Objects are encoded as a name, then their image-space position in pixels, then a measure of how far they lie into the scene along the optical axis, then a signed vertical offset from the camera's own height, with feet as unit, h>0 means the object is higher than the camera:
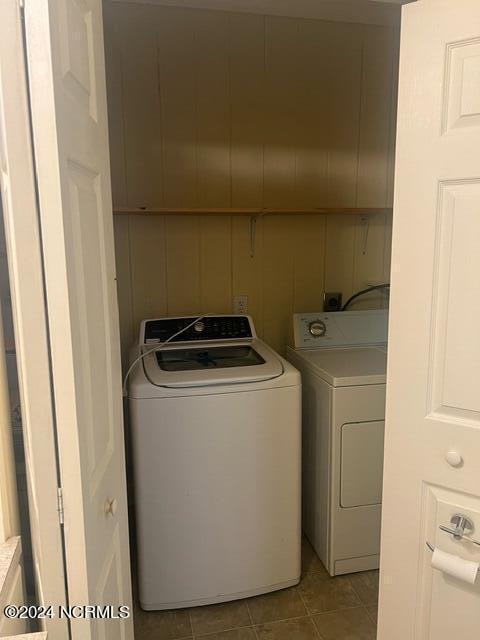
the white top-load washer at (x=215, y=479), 5.84 -2.84
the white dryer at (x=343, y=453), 6.53 -2.82
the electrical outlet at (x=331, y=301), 8.75 -0.91
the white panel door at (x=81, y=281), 2.46 -0.17
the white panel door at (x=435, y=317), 3.58 -0.54
